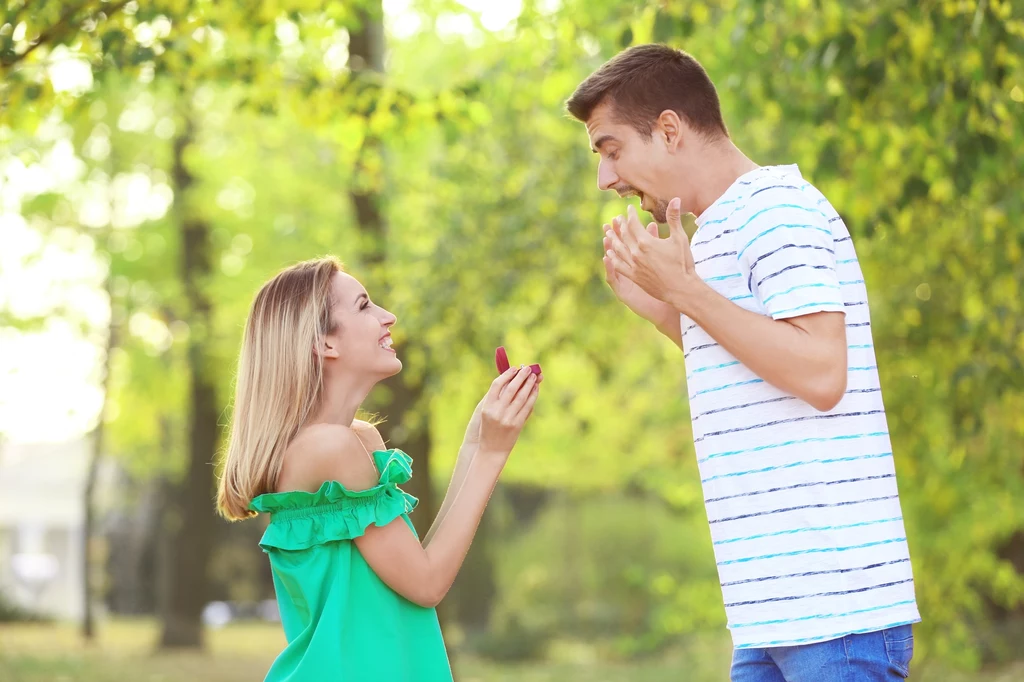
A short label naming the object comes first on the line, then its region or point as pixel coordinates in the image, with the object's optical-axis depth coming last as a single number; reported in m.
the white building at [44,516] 39.16
